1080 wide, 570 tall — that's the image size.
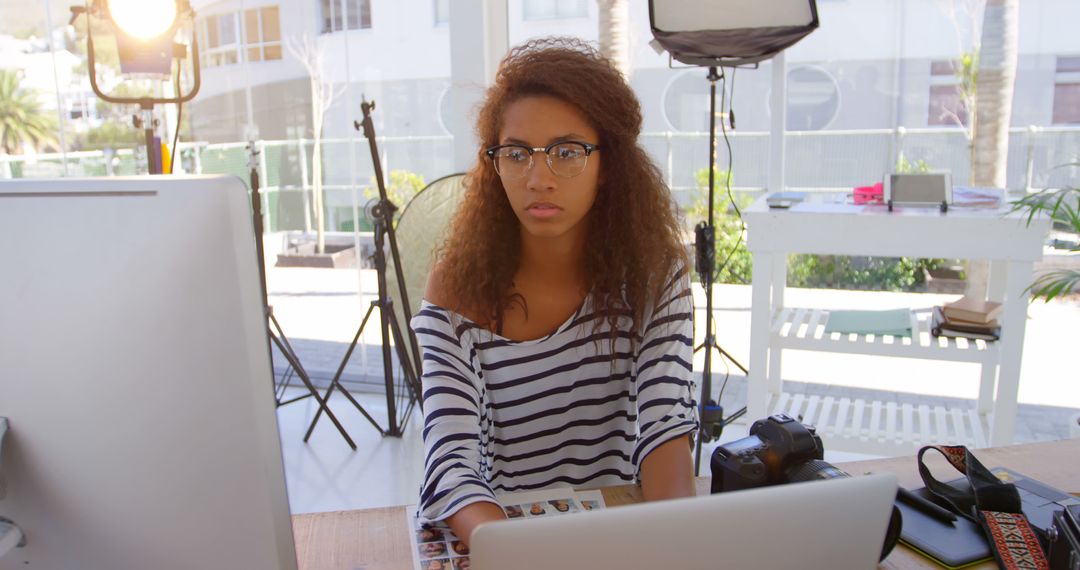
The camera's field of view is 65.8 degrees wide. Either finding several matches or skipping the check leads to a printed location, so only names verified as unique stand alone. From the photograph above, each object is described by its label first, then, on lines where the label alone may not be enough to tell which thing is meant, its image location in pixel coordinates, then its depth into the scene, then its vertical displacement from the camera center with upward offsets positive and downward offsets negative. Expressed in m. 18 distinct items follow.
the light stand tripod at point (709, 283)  2.56 -0.46
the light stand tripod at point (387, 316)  2.86 -0.64
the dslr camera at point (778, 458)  0.98 -0.37
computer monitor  0.60 -0.16
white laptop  0.56 -0.27
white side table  2.50 -0.63
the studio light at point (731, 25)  2.32 +0.32
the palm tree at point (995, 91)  3.23 +0.17
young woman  1.28 -0.26
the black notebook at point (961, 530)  0.97 -0.47
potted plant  2.06 -0.22
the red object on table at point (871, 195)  2.85 -0.20
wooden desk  1.01 -0.49
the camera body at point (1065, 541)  0.87 -0.43
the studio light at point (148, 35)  2.25 +0.31
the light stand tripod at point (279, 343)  3.03 -0.83
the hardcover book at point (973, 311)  2.67 -0.56
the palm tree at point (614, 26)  3.66 +0.50
